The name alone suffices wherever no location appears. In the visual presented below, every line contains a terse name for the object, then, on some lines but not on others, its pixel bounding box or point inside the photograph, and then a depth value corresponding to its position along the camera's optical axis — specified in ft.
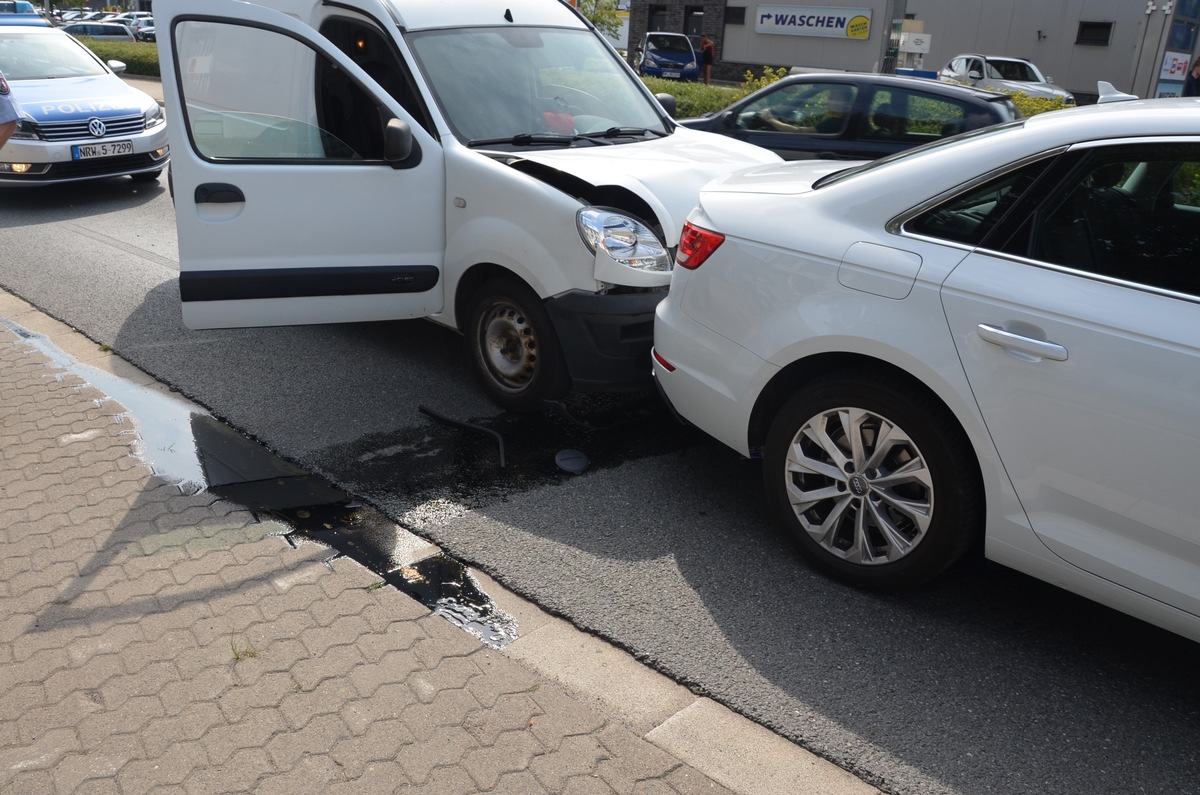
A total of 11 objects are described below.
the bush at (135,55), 83.30
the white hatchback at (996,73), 84.74
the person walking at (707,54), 103.65
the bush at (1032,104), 41.22
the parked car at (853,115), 27.53
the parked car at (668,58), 108.27
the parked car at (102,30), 132.36
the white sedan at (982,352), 9.28
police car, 32.37
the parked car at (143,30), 145.69
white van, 15.24
